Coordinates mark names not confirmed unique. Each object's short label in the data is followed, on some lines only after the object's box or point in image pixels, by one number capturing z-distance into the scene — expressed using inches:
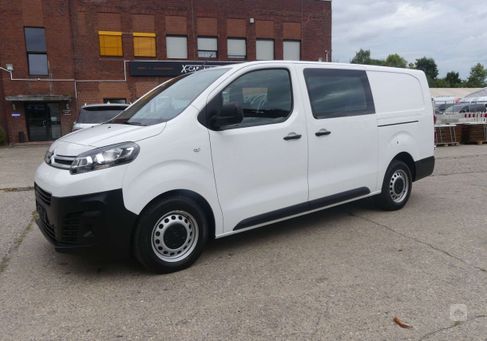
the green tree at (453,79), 3886.1
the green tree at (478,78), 3838.6
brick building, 874.1
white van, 140.9
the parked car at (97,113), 403.9
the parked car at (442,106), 1655.8
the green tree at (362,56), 4394.7
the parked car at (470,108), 1301.1
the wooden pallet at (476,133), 661.3
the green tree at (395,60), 4489.7
